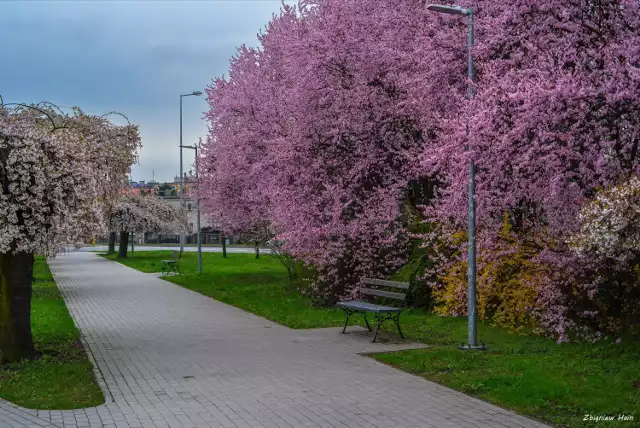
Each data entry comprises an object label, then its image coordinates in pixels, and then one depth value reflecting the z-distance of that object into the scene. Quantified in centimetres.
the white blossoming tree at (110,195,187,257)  4972
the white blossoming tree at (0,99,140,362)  966
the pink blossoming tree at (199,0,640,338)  1047
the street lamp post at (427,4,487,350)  1140
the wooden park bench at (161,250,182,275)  3225
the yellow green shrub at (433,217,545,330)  1294
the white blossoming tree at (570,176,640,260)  822
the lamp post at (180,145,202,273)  3160
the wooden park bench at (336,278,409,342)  1266
